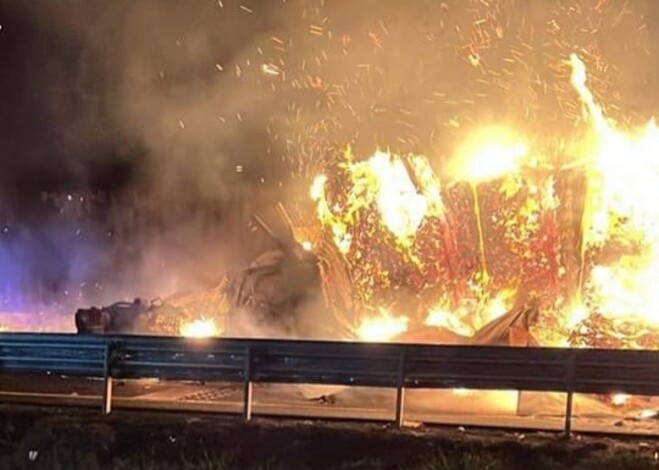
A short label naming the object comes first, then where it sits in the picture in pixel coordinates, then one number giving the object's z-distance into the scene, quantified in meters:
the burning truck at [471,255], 19.02
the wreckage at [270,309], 19.19
